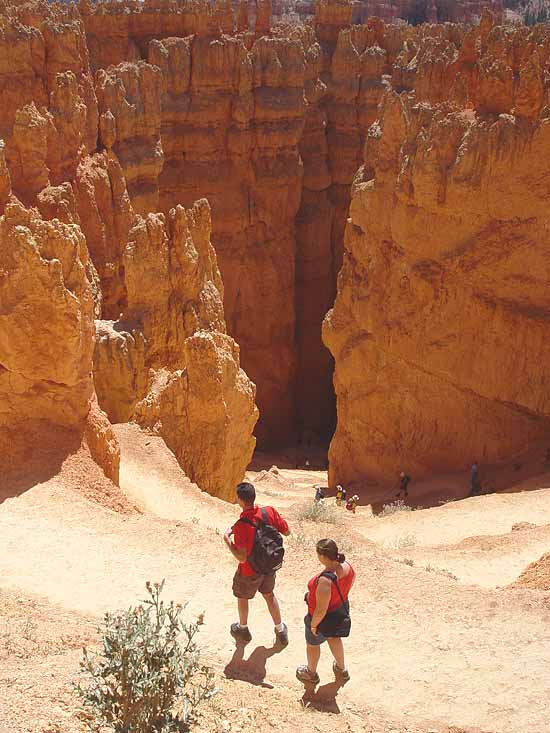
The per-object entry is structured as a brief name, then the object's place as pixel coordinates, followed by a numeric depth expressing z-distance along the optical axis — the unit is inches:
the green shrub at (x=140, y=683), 182.9
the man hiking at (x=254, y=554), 244.4
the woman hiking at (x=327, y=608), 222.5
